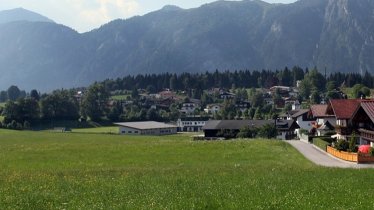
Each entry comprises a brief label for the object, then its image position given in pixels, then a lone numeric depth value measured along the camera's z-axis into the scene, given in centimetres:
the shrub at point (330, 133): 10259
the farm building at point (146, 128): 16838
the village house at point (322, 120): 11133
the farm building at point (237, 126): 13650
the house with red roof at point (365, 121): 7038
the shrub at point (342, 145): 6551
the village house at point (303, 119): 14675
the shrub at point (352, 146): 6369
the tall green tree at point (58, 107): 18288
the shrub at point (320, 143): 7147
